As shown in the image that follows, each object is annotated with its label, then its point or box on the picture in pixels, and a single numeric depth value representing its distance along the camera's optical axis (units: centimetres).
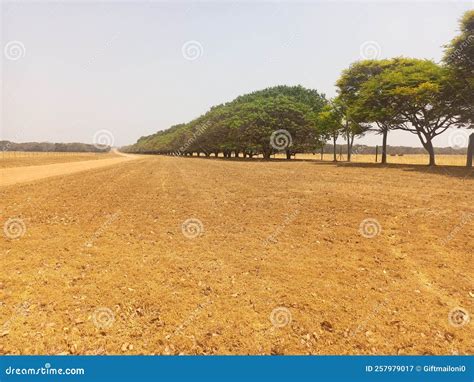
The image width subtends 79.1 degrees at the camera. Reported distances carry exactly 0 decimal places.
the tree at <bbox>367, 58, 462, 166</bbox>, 3067
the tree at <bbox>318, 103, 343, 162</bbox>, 5312
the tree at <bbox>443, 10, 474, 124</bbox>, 2555
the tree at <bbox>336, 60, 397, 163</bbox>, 3675
